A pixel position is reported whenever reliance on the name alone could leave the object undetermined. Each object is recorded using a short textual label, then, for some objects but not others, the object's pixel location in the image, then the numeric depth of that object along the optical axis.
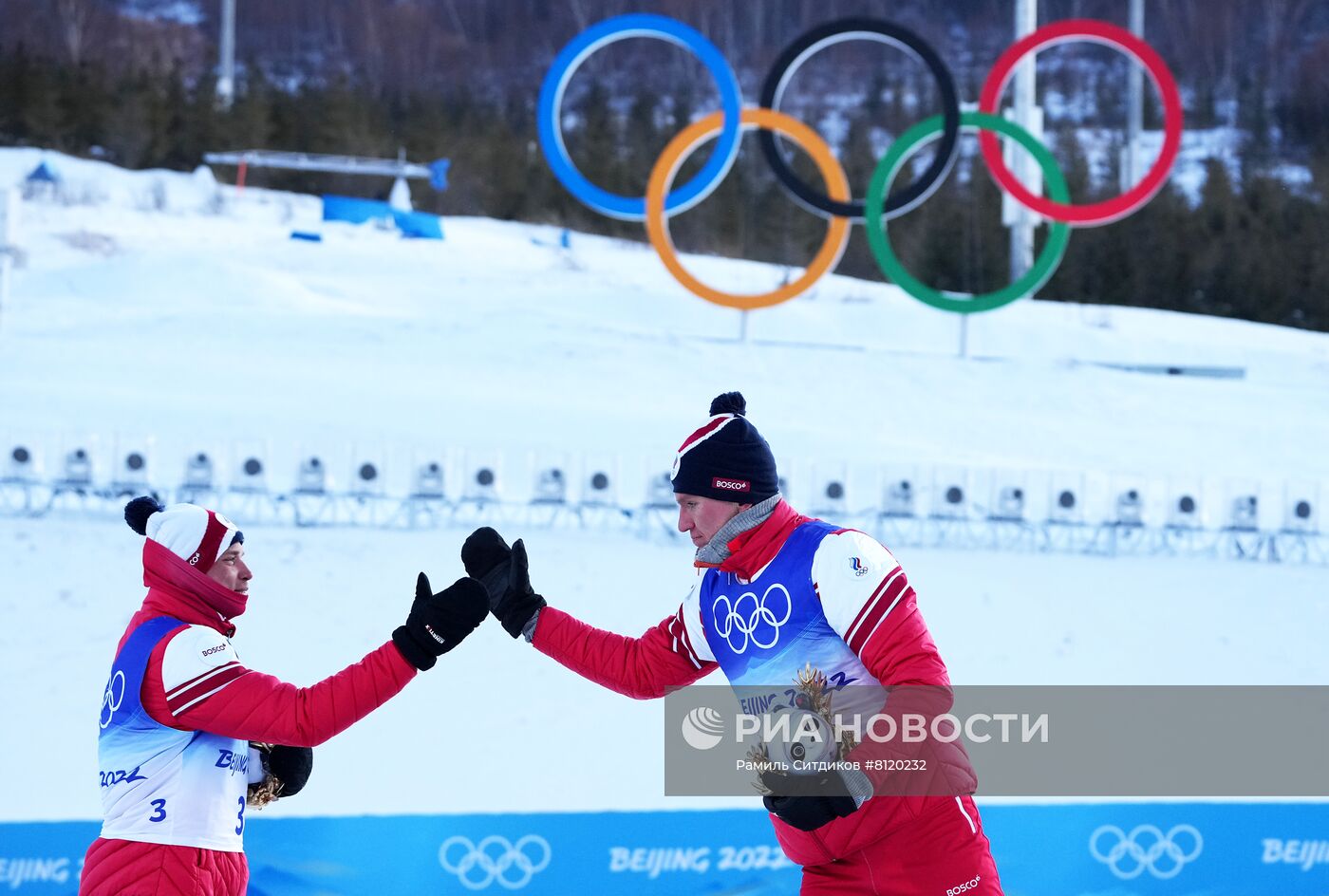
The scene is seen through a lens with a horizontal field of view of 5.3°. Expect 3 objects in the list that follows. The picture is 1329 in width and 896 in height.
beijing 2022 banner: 31.78
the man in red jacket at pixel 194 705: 29.64
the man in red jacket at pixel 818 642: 29.63
